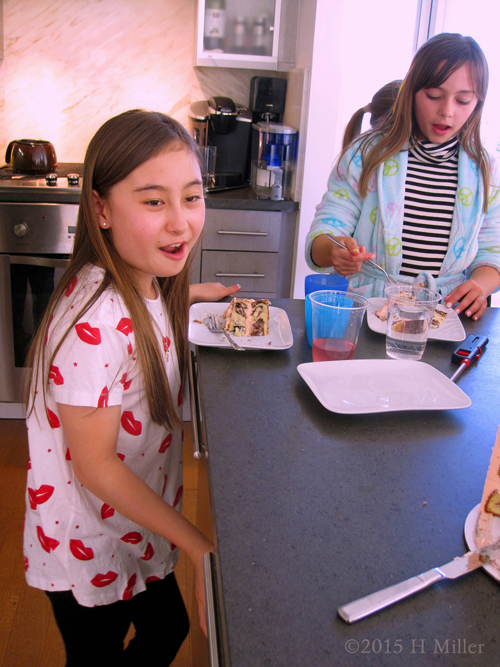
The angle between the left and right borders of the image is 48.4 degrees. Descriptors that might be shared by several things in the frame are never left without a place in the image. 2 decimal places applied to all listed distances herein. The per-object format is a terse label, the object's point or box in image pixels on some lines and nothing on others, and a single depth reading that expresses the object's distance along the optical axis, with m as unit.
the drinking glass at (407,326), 1.02
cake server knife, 0.47
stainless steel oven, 2.33
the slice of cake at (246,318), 1.08
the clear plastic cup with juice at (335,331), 0.98
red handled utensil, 1.01
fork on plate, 1.04
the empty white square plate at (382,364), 0.81
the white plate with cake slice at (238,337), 1.03
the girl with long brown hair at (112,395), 0.80
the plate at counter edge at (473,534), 0.53
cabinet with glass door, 2.64
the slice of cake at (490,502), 0.57
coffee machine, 2.69
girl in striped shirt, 1.51
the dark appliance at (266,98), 2.80
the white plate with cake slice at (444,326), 1.15
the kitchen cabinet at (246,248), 2.53
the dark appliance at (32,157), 2.57
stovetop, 2.30
